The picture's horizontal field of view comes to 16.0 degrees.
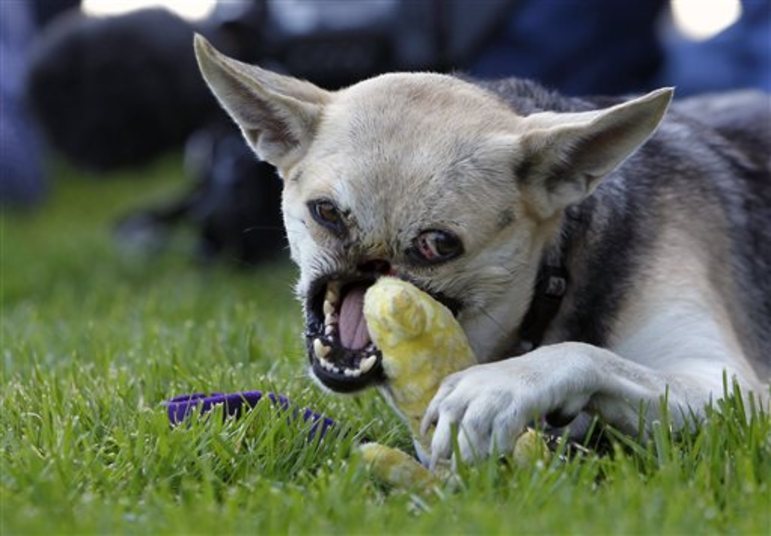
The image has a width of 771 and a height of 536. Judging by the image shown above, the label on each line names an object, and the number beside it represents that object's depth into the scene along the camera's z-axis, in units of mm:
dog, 6402
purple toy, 6613
